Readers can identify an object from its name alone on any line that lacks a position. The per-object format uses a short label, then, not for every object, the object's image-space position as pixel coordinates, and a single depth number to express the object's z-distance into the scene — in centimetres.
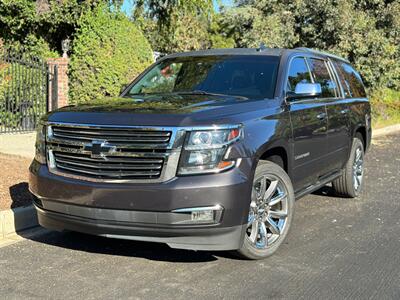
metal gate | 1228
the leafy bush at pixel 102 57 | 1263
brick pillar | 1290
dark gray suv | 389
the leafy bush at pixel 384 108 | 1862
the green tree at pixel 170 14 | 1664
